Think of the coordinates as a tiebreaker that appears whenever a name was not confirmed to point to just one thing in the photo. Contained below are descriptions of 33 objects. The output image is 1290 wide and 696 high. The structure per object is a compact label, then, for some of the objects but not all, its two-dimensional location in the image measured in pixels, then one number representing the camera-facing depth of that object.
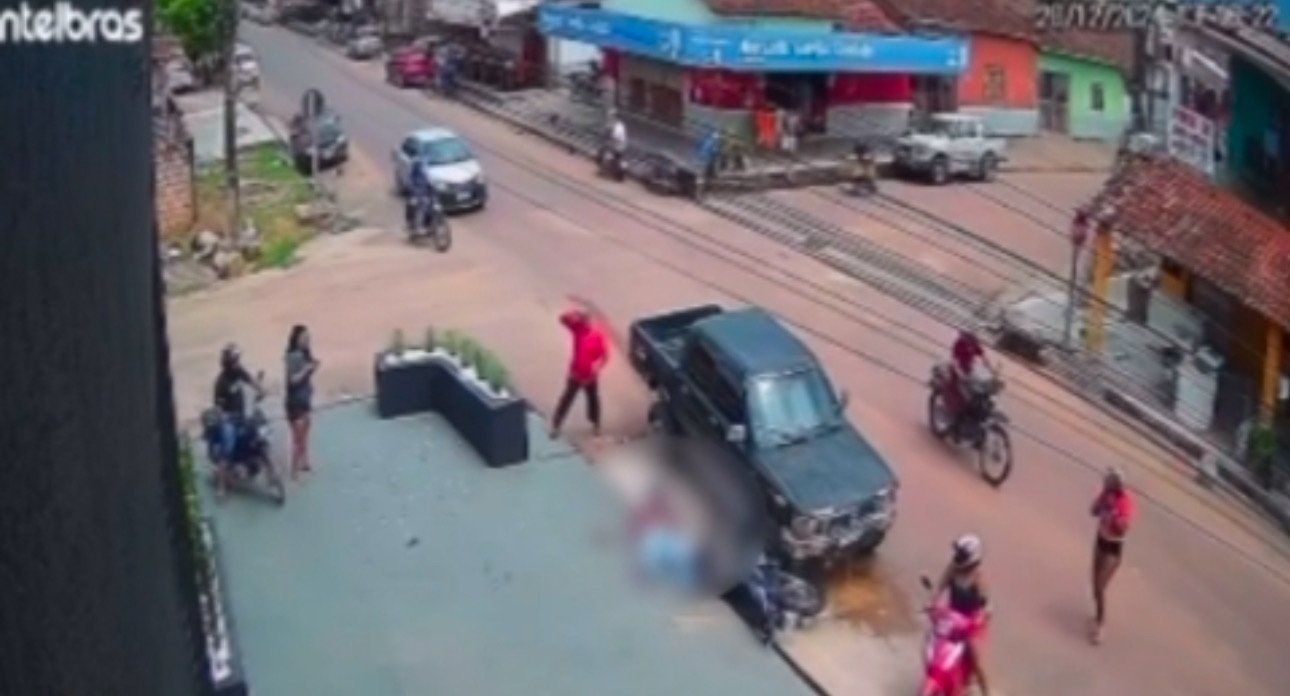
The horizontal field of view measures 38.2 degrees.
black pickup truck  13.80
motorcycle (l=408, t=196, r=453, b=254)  24.91
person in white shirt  29.75
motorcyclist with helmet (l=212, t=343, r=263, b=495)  14.60
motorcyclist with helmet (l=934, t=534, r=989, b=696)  11.46
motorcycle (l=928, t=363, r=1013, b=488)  16.64
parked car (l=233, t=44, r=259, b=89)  38.06
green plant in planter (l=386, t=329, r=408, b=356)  16.97
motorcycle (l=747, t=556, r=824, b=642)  12.88
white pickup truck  31.48
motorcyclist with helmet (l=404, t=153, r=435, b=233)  24.92
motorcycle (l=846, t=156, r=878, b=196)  30.64
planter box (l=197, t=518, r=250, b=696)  9.69
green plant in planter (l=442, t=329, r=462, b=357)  17.01
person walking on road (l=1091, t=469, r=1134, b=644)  12.91
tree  33.53
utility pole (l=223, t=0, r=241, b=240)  25.28
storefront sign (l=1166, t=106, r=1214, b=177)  21.45
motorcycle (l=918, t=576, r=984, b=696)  11.66
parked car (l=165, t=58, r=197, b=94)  35.16
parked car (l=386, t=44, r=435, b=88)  40.12
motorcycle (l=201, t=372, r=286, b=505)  14.63
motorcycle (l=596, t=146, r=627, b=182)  29.95
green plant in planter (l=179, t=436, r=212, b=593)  10.09
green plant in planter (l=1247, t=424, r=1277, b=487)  17.52
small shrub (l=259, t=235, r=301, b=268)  24.38
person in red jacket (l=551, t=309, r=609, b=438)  16.36
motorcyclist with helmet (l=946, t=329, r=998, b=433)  16.88
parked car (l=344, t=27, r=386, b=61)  45.66
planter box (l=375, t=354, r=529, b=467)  15.45
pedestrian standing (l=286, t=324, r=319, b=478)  15.12
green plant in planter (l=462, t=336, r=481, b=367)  16.64
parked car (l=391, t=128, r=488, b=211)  26.55
